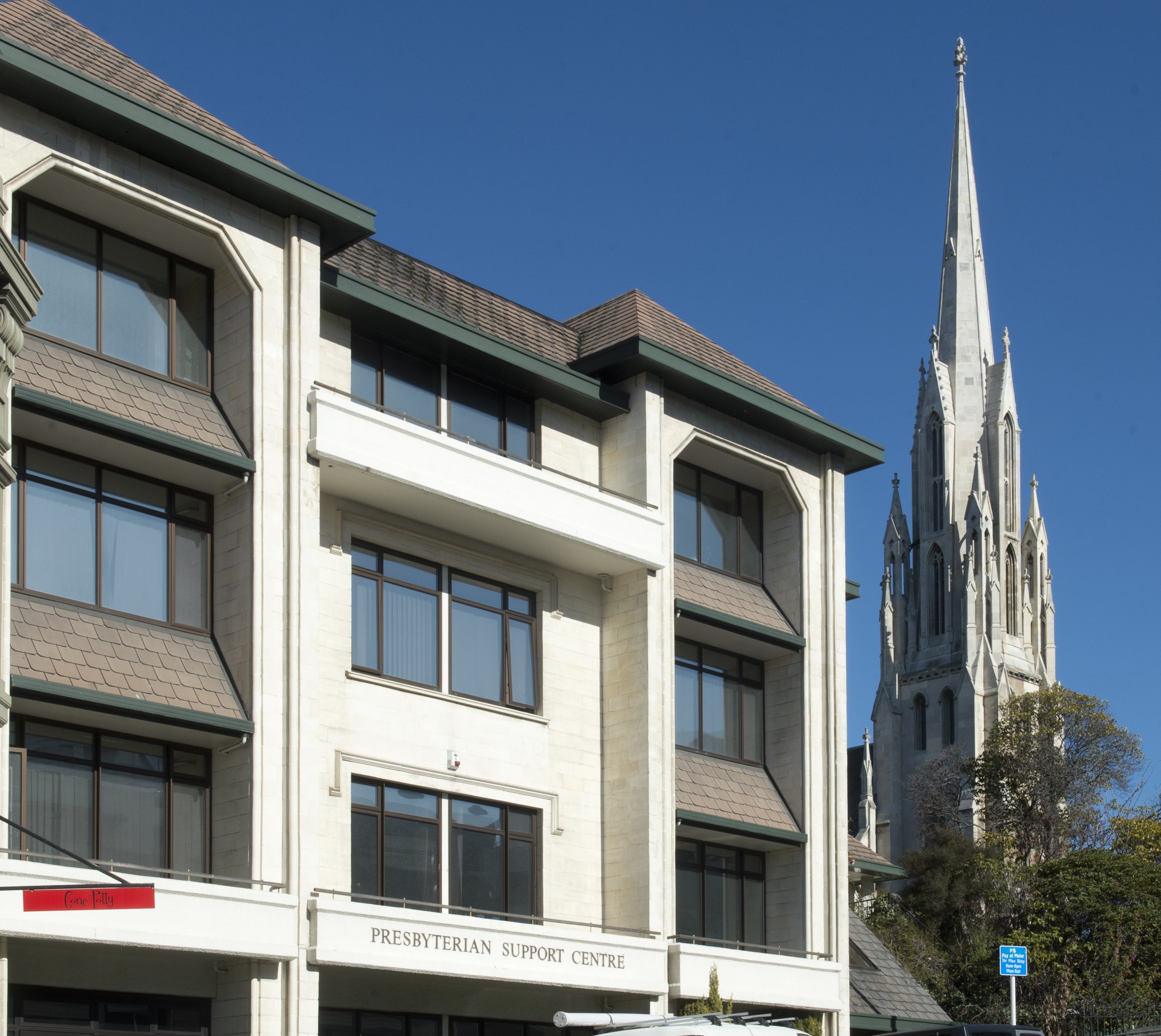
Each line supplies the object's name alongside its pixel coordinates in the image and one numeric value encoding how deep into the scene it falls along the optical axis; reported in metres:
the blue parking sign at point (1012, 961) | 26.19
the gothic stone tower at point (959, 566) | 120.25
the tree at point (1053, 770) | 75.81
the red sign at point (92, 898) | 15.83
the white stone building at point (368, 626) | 21.78
